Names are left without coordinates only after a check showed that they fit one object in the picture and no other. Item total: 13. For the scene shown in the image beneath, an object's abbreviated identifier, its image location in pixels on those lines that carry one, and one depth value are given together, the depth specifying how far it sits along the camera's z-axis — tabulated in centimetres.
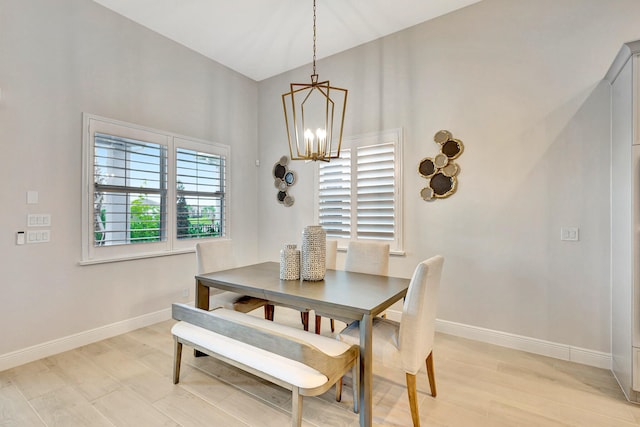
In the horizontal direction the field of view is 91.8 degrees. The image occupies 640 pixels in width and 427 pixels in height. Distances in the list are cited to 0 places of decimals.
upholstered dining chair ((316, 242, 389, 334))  289
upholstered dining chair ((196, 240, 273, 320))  288
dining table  180
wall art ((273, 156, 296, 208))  446
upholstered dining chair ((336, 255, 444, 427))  179
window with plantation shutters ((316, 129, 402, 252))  356
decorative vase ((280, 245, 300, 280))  253
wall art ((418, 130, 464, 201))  319
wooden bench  162
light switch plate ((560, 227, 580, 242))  266
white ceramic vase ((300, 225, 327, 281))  247
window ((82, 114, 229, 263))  306
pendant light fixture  402
